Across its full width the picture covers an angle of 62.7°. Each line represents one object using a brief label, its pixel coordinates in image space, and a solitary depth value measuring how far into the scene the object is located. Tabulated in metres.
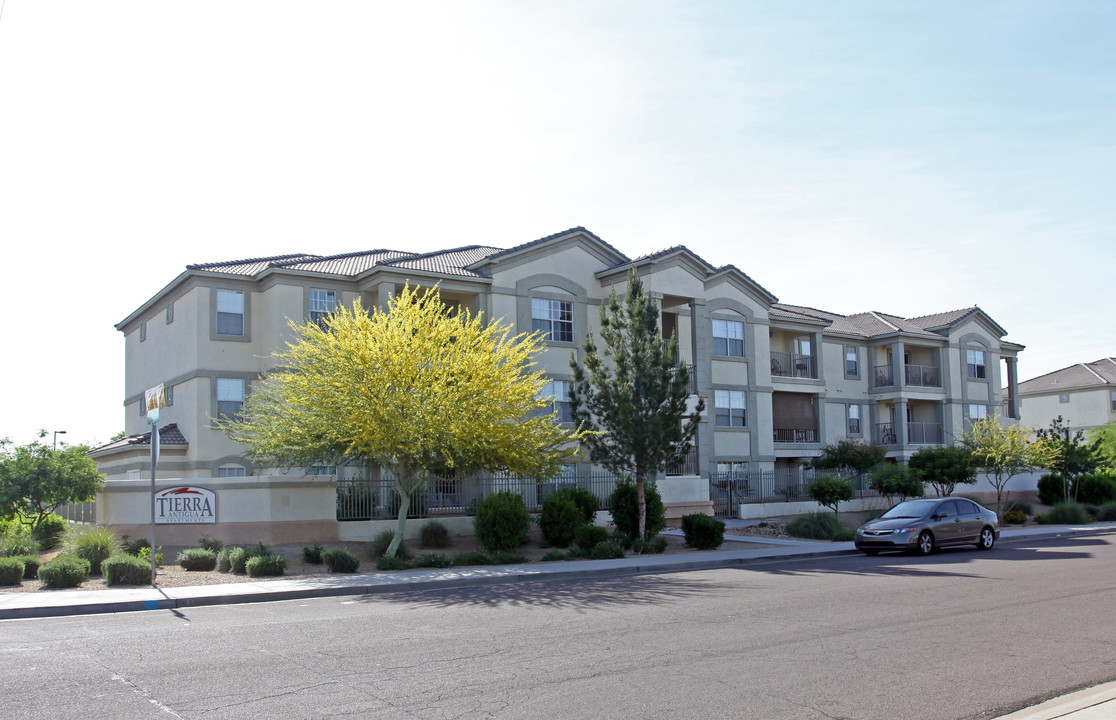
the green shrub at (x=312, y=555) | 20.48
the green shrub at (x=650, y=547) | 23.91
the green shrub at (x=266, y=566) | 18.47
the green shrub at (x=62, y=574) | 17.09
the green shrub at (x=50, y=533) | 24.86
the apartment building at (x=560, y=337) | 30.23
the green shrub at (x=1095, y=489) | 41.47
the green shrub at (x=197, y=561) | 19.70
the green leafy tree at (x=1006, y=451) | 35.38
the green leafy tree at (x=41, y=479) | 22.69
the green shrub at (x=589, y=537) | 23.30
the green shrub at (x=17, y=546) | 20.28
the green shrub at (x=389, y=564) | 20.03
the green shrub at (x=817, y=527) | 28.44
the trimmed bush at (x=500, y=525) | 22.80
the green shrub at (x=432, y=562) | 20.58
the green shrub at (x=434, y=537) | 24.22
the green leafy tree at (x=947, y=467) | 35.53
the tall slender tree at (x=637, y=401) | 24.73
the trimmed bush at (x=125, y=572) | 17.28
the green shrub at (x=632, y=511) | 25.42
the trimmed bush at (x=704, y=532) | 24.75
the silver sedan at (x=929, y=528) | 23.08
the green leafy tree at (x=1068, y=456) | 40.06
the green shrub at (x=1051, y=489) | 42.44
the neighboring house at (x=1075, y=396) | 65.81
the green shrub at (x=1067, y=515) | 35.19
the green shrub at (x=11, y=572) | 17.36
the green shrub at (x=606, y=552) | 22.55
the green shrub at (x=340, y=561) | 19.42
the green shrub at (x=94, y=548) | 19.30
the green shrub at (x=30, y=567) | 18.36
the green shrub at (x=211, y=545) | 21.72
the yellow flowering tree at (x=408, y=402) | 20.89
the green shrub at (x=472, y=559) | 21.05
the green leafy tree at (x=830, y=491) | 32.09
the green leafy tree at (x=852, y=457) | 37.75
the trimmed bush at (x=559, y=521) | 24.38
